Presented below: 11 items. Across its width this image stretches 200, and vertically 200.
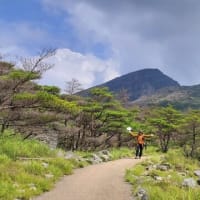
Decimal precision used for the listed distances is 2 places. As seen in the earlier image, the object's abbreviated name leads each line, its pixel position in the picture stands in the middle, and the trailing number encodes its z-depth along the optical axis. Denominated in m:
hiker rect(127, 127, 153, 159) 24.73
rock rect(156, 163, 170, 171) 18.95
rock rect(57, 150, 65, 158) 18.82
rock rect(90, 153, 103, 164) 21.53
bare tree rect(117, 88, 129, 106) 73.55
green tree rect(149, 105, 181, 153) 48.25
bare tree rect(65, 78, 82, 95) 36.87
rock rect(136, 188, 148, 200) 9.98
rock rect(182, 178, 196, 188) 12.76
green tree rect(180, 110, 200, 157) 47.97
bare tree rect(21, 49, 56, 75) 16.08
